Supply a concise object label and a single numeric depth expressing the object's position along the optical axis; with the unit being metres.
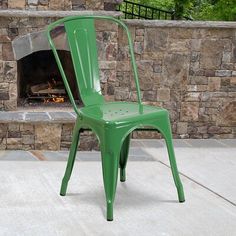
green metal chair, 2.31
